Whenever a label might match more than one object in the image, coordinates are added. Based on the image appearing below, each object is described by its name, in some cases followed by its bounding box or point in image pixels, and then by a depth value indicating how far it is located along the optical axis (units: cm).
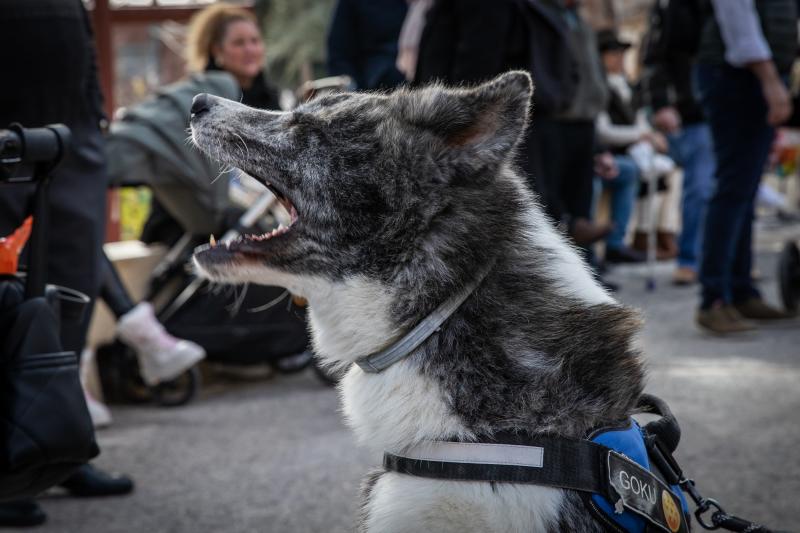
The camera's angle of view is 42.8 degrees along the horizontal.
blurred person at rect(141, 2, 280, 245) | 688
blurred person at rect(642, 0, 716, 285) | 913
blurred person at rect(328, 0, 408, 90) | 705
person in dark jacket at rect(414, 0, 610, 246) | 533
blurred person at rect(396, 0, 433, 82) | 609
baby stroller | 595
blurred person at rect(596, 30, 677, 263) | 1078
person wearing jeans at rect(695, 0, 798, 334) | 615
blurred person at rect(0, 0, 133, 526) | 372
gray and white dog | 221
